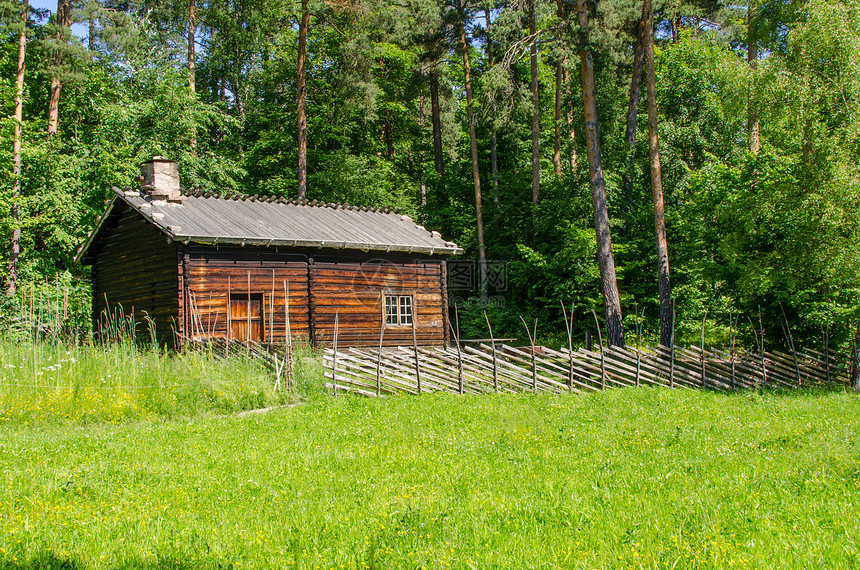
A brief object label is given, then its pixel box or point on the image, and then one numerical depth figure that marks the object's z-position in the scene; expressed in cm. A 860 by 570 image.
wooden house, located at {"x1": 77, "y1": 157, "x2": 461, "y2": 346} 1675
